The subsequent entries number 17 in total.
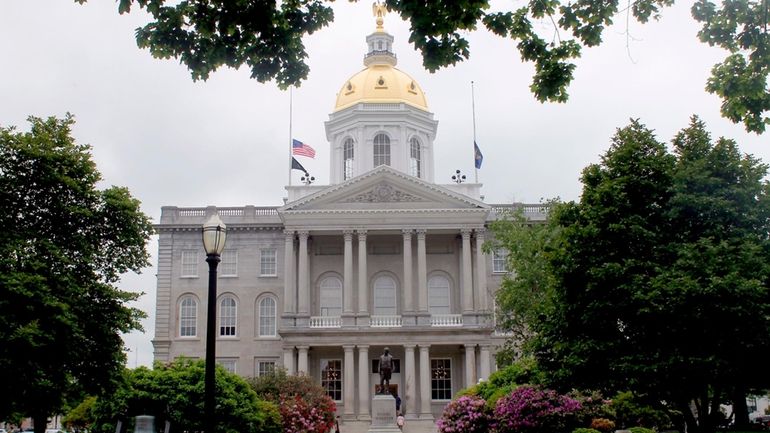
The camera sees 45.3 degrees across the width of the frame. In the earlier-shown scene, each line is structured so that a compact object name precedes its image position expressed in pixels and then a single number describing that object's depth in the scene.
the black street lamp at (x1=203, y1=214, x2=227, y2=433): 13.96
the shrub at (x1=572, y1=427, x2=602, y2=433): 28.73
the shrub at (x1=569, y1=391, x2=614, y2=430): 32.19
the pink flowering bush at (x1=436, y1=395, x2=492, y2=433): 32.53
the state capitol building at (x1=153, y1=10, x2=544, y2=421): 54.09
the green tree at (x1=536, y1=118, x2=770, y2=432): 25.67
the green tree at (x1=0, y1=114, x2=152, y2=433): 28.14
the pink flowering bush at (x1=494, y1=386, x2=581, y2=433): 30.92
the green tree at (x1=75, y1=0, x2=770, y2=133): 10.66
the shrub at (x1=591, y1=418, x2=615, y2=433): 32.09
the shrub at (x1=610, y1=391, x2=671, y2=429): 34.16
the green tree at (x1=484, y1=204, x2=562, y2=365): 45.56
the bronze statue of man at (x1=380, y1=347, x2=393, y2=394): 35.66
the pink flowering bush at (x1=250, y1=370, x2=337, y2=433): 36.34
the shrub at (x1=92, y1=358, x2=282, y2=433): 28.69
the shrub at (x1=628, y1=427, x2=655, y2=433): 29.58
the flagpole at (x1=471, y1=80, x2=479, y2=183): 59.15
